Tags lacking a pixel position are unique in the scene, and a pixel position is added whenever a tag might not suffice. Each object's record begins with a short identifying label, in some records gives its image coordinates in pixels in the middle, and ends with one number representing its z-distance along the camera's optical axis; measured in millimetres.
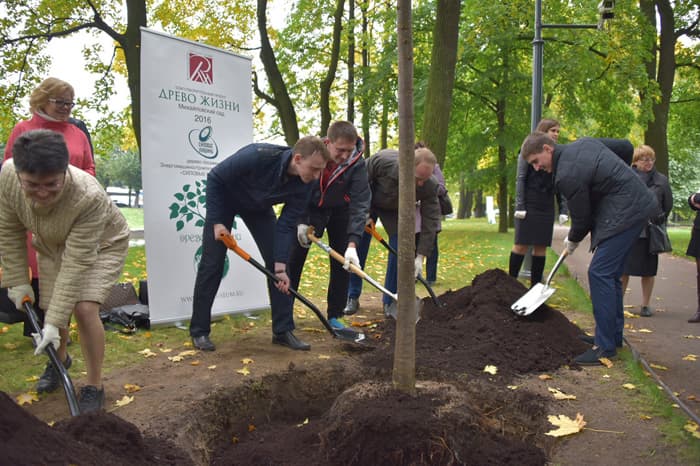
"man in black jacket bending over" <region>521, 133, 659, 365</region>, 4430
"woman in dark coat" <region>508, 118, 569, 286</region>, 6582
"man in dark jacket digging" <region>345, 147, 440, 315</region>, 5824
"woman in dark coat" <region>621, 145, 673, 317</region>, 6078
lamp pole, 8703
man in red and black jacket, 4773
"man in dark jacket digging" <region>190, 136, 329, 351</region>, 4445
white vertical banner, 5188
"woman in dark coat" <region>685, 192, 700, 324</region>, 6129
